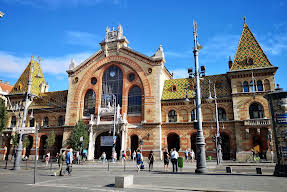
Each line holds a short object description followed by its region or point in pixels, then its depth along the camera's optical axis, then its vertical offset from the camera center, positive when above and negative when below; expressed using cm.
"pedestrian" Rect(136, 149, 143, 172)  1843 -158
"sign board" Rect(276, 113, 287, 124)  1378 +137
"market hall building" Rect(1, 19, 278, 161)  2972 +546
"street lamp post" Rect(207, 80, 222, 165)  2485 -61
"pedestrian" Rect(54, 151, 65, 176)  1524 -131
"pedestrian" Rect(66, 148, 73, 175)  1573 -141
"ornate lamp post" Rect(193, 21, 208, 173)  1485 -29
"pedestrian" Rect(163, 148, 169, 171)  1817 -139
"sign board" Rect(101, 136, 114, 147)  3412 -6
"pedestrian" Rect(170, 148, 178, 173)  1744 -127
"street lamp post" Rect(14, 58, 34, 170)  2011 -147
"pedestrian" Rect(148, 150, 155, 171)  1870 -151
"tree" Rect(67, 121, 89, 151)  3198 +78
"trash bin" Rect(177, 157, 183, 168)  1757 -165
